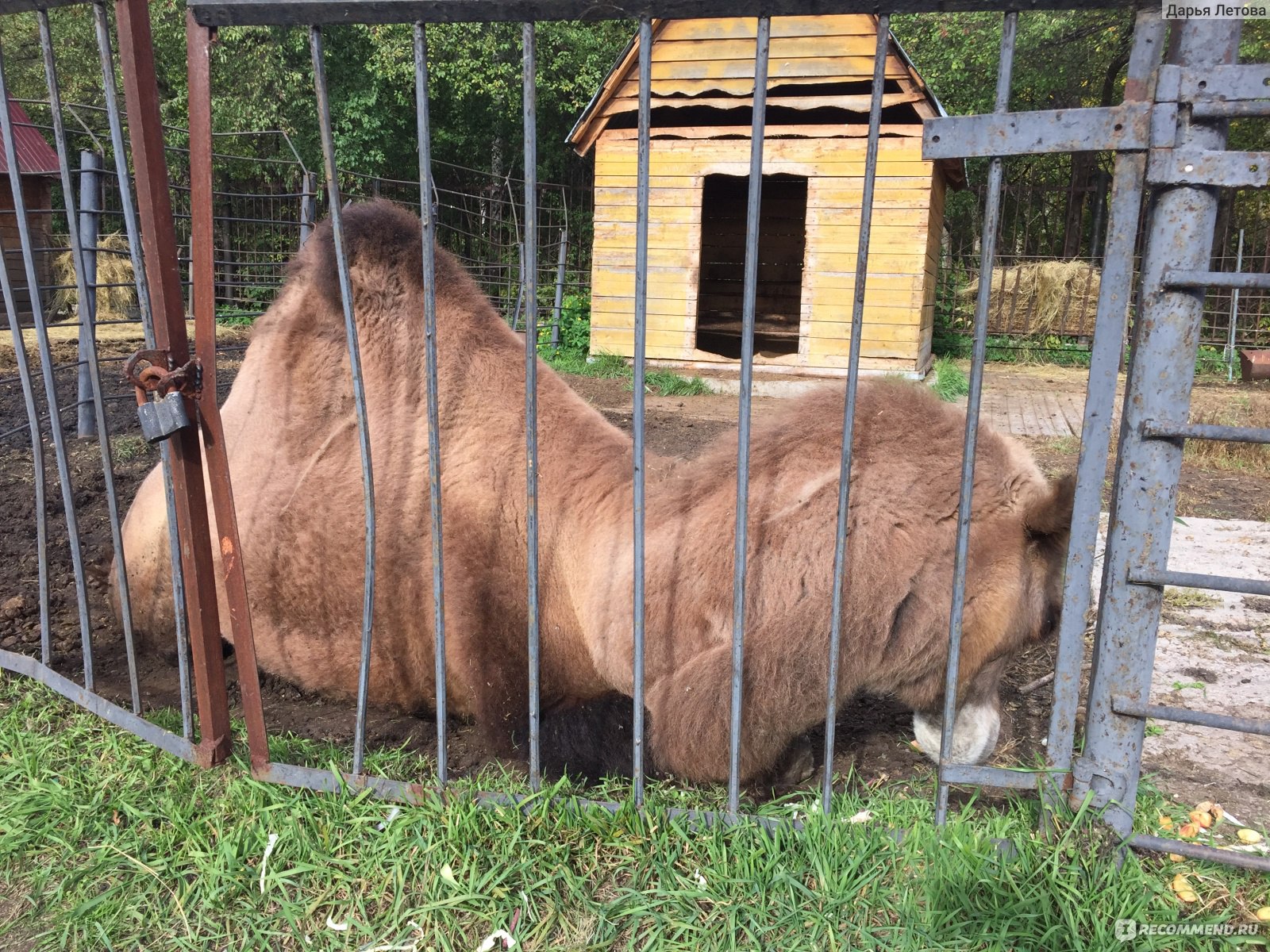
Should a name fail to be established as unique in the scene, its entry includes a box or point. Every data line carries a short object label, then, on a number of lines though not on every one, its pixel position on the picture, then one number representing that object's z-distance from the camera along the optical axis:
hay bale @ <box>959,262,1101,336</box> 15.12
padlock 2.15
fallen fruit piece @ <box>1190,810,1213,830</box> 2.24
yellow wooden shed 10.38
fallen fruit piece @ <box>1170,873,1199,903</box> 1.92
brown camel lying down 2.26
